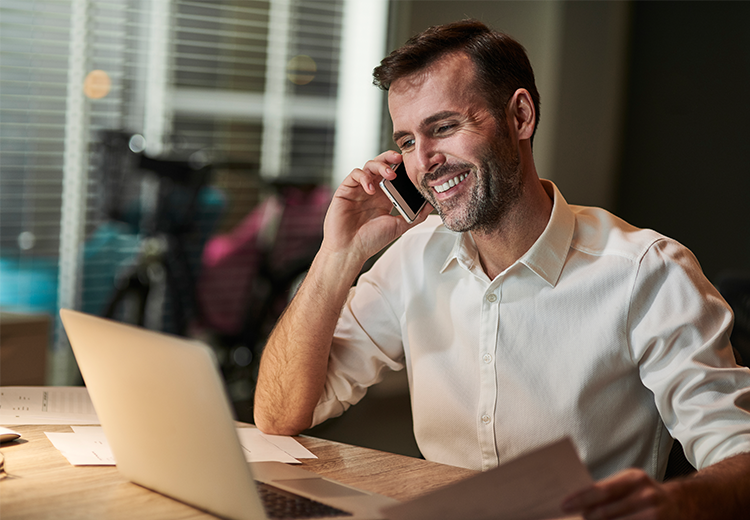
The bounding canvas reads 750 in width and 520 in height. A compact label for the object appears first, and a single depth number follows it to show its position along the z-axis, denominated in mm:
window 3189
